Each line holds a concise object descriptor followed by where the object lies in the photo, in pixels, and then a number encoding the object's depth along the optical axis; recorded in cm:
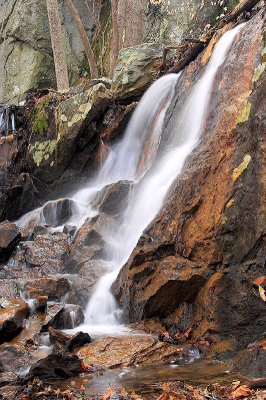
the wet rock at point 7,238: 759
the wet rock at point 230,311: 395
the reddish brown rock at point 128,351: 370
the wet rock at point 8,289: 566
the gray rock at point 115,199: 771
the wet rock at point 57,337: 423
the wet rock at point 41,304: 526
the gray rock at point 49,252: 726
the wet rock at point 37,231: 865
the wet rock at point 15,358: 373
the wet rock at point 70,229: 813
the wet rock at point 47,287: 579
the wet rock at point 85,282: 552
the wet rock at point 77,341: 405
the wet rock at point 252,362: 294
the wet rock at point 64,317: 487
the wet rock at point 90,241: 678
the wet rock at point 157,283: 441
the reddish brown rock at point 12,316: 444
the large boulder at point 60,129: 1038
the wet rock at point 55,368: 316
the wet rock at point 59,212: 917
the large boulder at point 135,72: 1042
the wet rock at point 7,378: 318
